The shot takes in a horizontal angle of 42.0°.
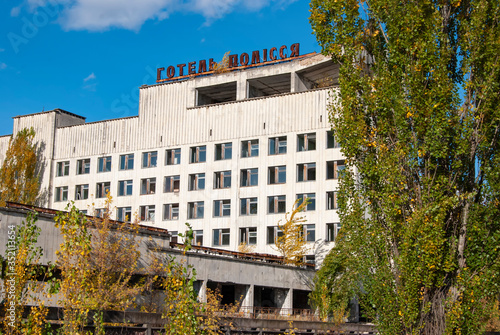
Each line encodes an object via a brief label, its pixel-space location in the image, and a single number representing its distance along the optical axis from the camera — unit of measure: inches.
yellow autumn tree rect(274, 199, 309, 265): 2052.2
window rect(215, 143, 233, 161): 2332.7
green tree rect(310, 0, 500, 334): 808.3
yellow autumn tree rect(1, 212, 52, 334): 587.8
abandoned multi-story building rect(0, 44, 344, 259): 2188.7
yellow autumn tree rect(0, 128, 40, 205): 2571.4
